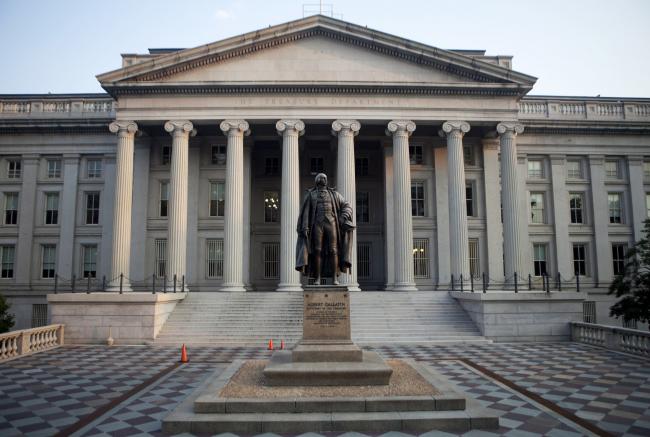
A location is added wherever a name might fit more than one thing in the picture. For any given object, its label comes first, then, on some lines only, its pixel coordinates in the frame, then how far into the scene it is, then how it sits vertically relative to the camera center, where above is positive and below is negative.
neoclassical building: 28.53 +7.24
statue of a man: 11.77 +0.99
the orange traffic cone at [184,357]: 16.06 -2.54
